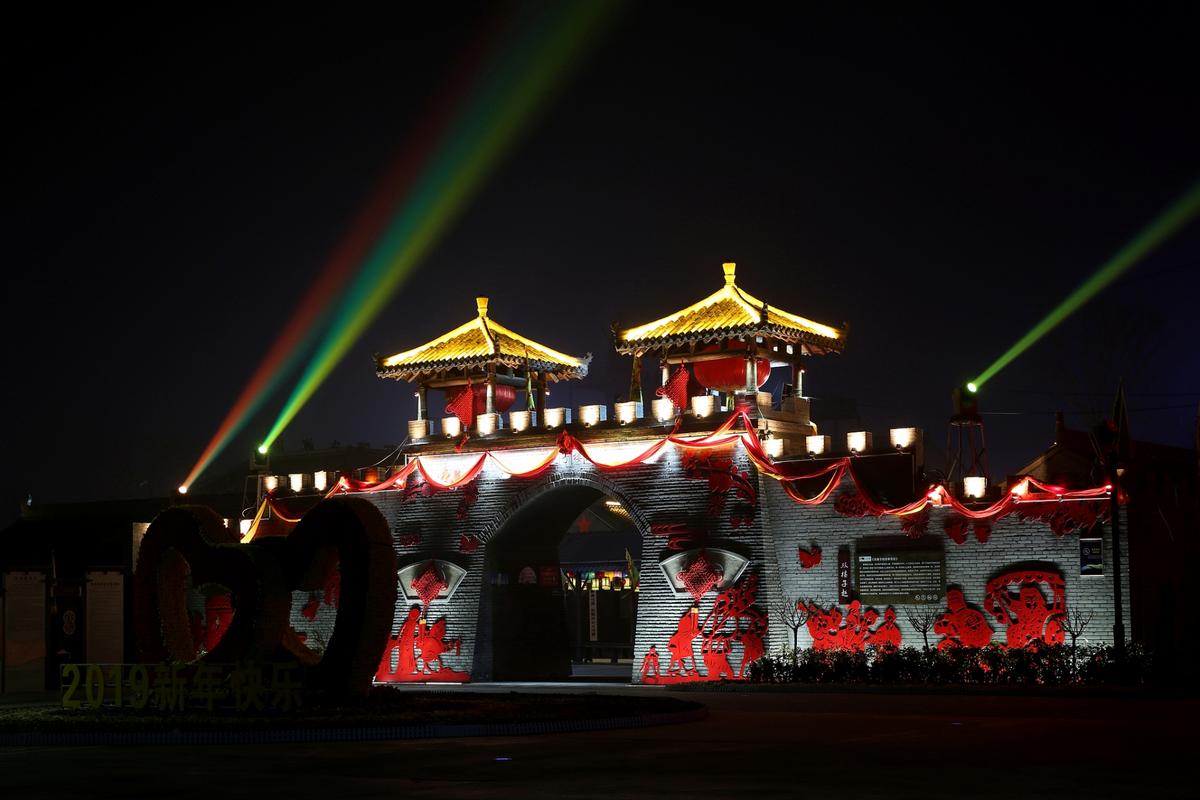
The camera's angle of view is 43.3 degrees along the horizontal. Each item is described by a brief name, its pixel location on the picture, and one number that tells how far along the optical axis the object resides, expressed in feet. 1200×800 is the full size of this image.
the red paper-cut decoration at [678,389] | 83.97
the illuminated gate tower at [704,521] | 71.00
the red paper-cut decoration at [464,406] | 92.32
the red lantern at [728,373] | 82.12
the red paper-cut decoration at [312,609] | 93.50
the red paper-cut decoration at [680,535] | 78.59
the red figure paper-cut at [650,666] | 78.69
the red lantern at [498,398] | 91.78
